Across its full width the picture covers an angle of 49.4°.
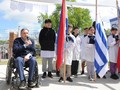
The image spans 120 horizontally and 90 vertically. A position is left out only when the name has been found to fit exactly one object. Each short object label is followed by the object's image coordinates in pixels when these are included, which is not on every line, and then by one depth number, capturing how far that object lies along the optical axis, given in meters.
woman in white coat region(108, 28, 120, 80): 3.98
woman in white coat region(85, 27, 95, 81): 3.84
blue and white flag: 3.63
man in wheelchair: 3.00
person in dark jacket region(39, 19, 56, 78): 3.89
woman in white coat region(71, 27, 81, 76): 4.12
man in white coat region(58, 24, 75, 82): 3.68
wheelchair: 3.02
